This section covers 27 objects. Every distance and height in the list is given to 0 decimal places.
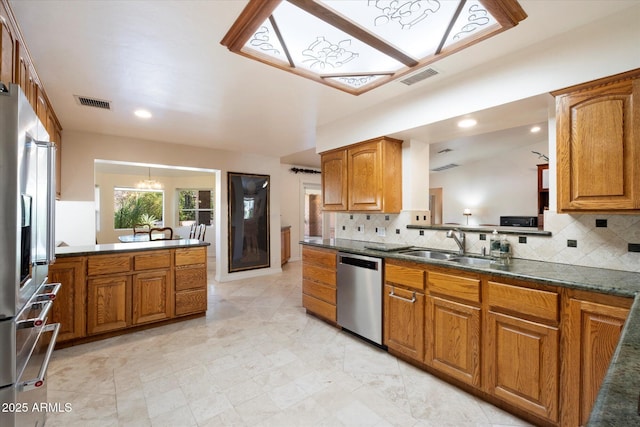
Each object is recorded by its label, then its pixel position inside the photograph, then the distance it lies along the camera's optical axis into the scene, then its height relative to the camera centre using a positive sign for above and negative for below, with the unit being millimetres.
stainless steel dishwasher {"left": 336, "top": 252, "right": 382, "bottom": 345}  2594 -787
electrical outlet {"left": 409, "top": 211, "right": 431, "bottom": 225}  3062 -36
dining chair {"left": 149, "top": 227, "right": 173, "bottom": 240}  6801 -524
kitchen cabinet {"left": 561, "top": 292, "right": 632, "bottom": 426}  1394 -673
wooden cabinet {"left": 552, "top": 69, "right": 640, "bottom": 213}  1571 +405
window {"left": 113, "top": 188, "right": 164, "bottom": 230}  7418 +176
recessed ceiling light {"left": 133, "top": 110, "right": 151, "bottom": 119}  3086 +1115
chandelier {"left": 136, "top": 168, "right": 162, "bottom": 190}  6812 +713
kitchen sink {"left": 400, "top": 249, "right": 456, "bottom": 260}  2682 -379
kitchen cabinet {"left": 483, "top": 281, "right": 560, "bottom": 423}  1582 -796
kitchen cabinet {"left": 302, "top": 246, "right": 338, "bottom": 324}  3064 -776
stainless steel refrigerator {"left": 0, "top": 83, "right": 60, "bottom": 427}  1046 -180
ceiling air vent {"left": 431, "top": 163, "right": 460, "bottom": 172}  7902 +1340
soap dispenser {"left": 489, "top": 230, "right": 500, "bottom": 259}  2201 -246
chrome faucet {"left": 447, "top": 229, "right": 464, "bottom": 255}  2506 -217
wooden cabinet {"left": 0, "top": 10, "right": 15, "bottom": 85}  1412 +873
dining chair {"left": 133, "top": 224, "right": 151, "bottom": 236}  7102 -353
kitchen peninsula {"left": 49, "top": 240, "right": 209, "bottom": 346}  2639 -758
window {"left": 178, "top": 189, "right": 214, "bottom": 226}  7922 +298
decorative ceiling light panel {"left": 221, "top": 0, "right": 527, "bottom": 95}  1572 +1158
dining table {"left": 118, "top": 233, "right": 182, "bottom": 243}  5297 -475
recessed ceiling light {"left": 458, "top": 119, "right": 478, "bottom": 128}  2475 +810
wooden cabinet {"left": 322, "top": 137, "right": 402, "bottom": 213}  2975 +415
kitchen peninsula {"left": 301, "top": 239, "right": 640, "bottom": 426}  1444 -694
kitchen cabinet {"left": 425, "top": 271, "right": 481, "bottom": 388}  1900 -795
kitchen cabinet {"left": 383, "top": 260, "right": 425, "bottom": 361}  2238 -787
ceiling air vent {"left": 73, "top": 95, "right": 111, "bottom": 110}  2730 +1109
